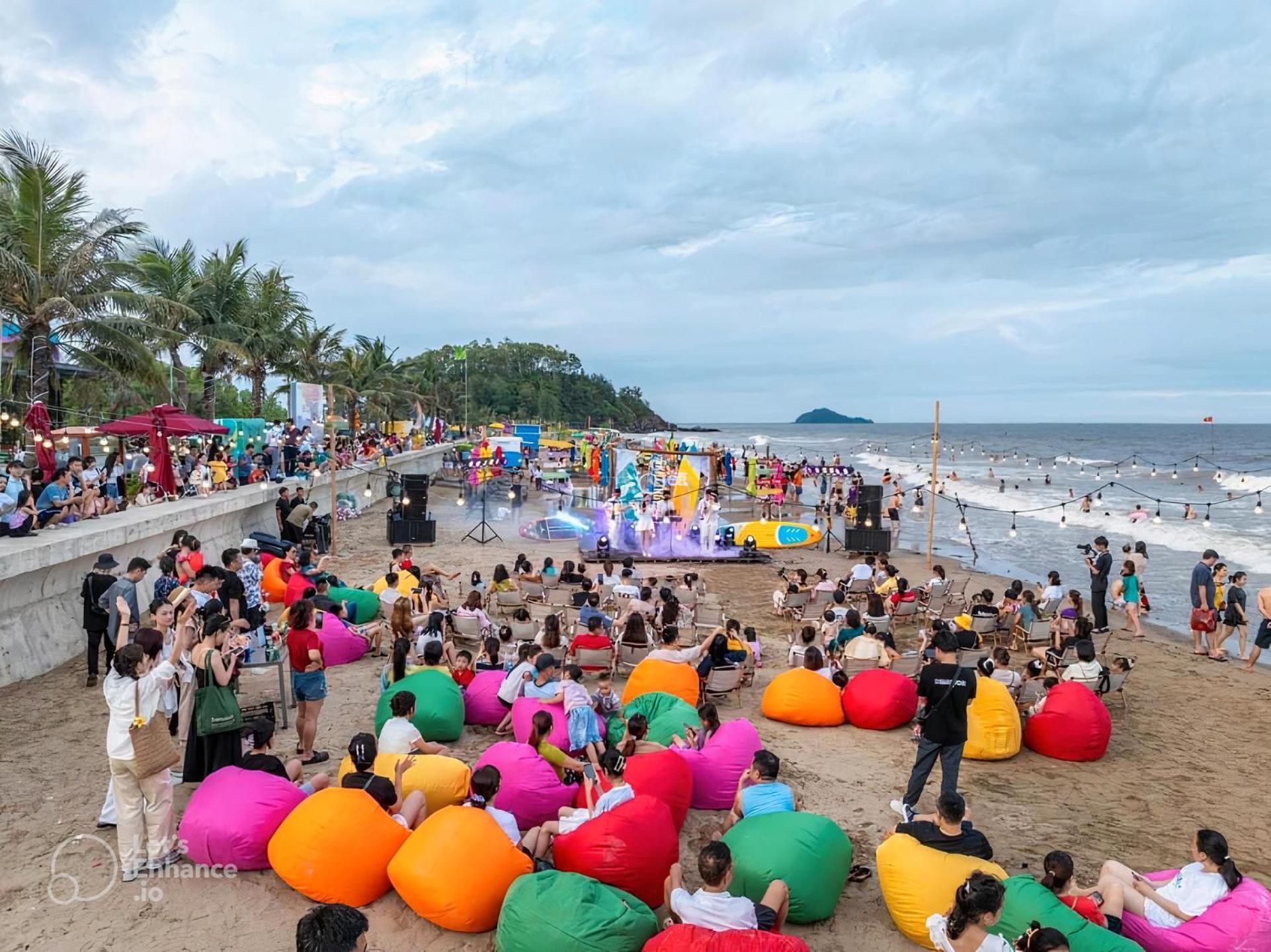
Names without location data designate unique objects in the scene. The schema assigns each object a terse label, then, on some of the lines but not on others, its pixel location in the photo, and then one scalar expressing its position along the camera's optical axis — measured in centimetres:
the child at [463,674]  791
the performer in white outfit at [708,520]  1892
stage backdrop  1931
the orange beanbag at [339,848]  456
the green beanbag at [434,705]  693
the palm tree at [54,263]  1397
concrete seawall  817
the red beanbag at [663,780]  542
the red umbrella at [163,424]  1269
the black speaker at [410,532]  1900
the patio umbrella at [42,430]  1170
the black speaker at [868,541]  2005
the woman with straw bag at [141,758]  449
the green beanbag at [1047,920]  388
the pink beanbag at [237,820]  482
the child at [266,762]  525
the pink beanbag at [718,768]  611
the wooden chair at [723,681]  842
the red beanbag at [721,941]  351
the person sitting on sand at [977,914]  342
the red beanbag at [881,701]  792
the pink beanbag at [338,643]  958
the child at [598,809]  486
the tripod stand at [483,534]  1958
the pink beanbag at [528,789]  531
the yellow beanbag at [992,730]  732
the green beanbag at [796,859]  455
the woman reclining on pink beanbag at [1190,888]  427
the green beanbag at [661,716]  658
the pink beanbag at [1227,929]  408
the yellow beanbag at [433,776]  532
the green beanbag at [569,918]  393
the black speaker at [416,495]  1902
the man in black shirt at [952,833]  443
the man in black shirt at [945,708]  566
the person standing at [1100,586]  1198
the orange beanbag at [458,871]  436
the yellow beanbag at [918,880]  443
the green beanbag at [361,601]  1094
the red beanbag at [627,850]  452
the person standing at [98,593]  769
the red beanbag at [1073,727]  739
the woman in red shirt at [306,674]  633
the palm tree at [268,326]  2528
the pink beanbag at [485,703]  754
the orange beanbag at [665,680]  778
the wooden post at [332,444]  1680
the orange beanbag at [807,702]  805
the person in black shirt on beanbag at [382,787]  482
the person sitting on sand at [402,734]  572
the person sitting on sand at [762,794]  518
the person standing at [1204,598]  1140
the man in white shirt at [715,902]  379
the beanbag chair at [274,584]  1163
